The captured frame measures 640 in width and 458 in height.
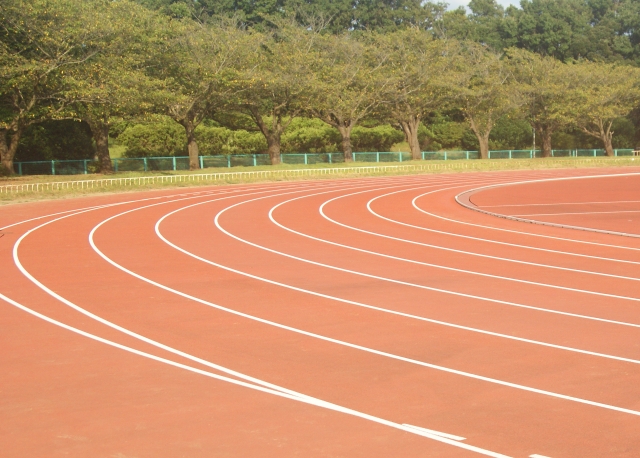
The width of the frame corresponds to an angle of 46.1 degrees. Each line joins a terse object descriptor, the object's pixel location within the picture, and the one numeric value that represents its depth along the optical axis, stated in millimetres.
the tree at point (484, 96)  52438
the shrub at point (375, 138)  53250
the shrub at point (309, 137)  50594
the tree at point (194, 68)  38156
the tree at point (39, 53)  29322
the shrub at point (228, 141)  46250
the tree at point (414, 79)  47812
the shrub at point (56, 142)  38688
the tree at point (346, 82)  44156
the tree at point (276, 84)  40656
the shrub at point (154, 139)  43594
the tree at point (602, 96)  54344
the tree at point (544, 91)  54125
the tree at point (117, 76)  31594
